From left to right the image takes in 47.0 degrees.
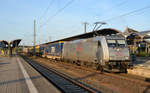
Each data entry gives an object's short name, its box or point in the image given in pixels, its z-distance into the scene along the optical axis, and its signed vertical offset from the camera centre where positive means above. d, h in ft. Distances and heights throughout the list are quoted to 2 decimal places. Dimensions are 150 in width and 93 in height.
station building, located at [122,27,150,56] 77.41 +6.68
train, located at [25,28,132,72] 41.40 -0.58
